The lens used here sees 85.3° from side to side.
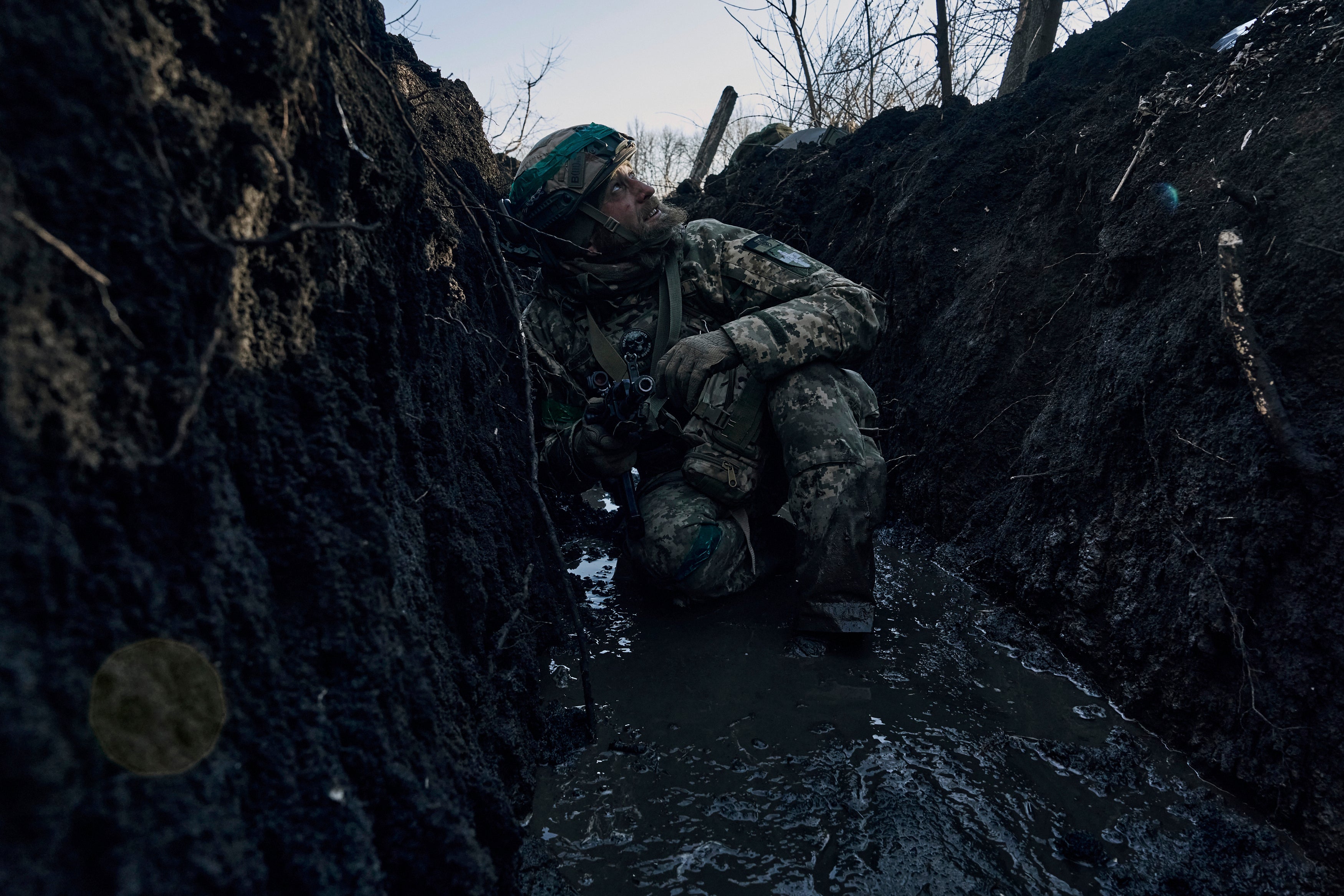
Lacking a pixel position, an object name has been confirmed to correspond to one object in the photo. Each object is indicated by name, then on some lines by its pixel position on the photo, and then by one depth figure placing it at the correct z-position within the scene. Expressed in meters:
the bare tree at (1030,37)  4.92
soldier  2.62
